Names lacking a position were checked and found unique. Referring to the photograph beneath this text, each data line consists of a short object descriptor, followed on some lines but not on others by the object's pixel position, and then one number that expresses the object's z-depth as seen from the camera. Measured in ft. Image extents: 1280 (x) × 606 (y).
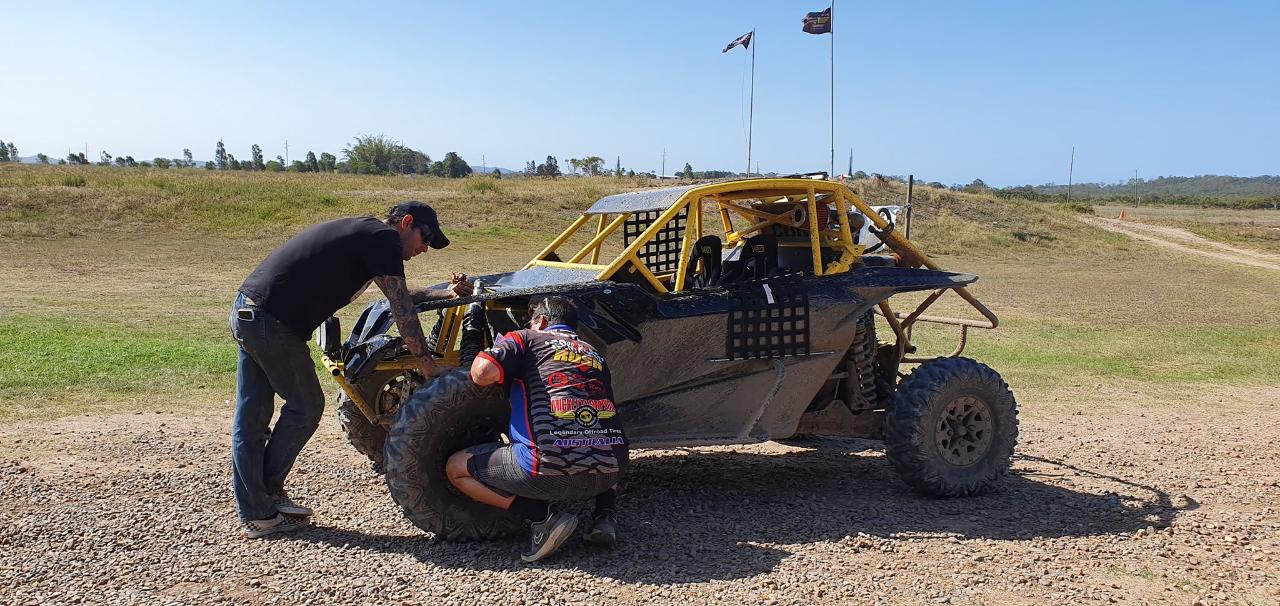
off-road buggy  16.42
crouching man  15.23
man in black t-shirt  16.74
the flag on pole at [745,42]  89.16
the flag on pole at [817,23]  78.69
